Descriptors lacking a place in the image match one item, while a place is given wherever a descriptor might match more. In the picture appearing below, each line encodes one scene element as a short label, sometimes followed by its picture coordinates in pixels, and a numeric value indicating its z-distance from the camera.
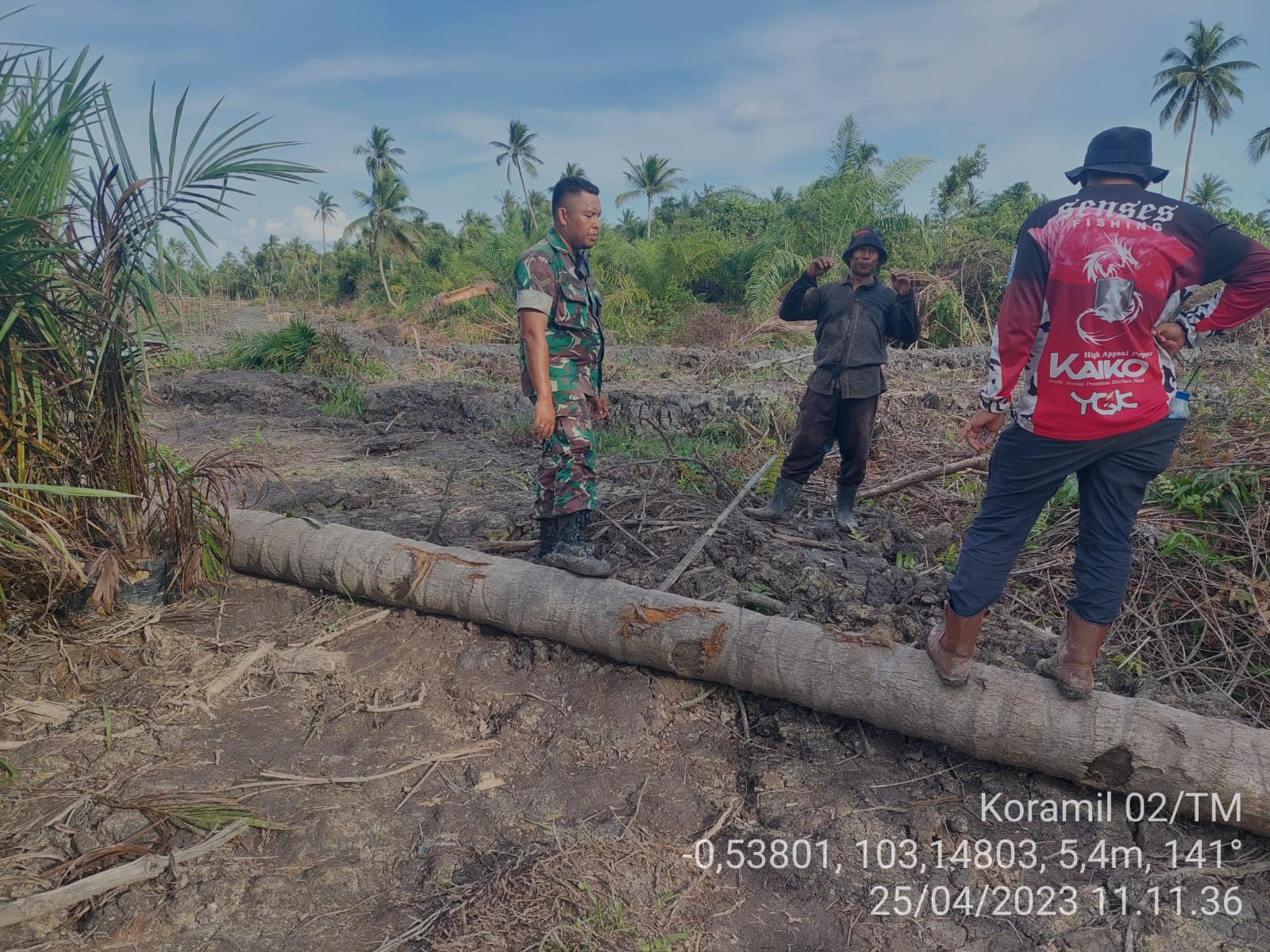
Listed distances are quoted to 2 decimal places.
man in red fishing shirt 2.25
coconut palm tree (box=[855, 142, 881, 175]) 18.05
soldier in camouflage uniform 3.30
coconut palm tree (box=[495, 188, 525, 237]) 40.88
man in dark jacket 4.32
